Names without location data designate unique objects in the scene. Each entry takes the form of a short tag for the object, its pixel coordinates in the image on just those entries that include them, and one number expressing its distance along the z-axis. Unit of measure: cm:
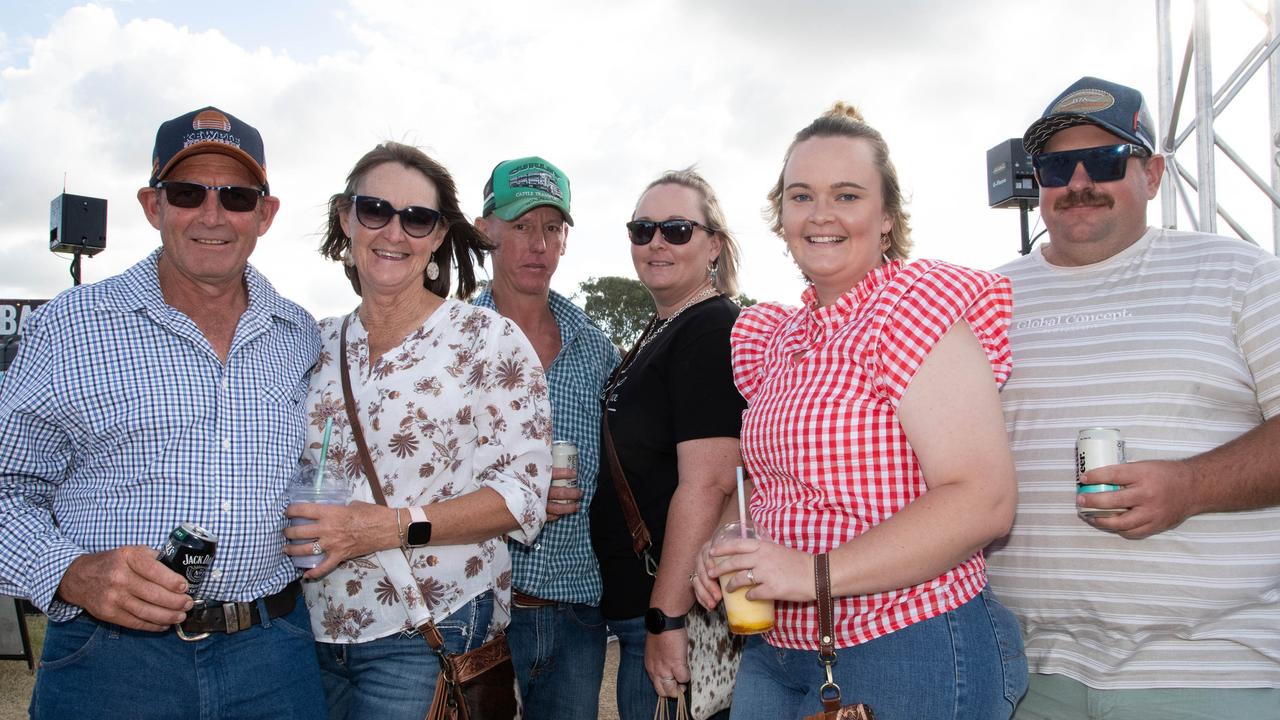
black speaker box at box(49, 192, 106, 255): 930
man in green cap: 332
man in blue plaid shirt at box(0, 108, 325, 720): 249
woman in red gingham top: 200
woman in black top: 300
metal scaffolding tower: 552
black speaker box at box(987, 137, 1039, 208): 796
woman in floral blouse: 264
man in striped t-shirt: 250
